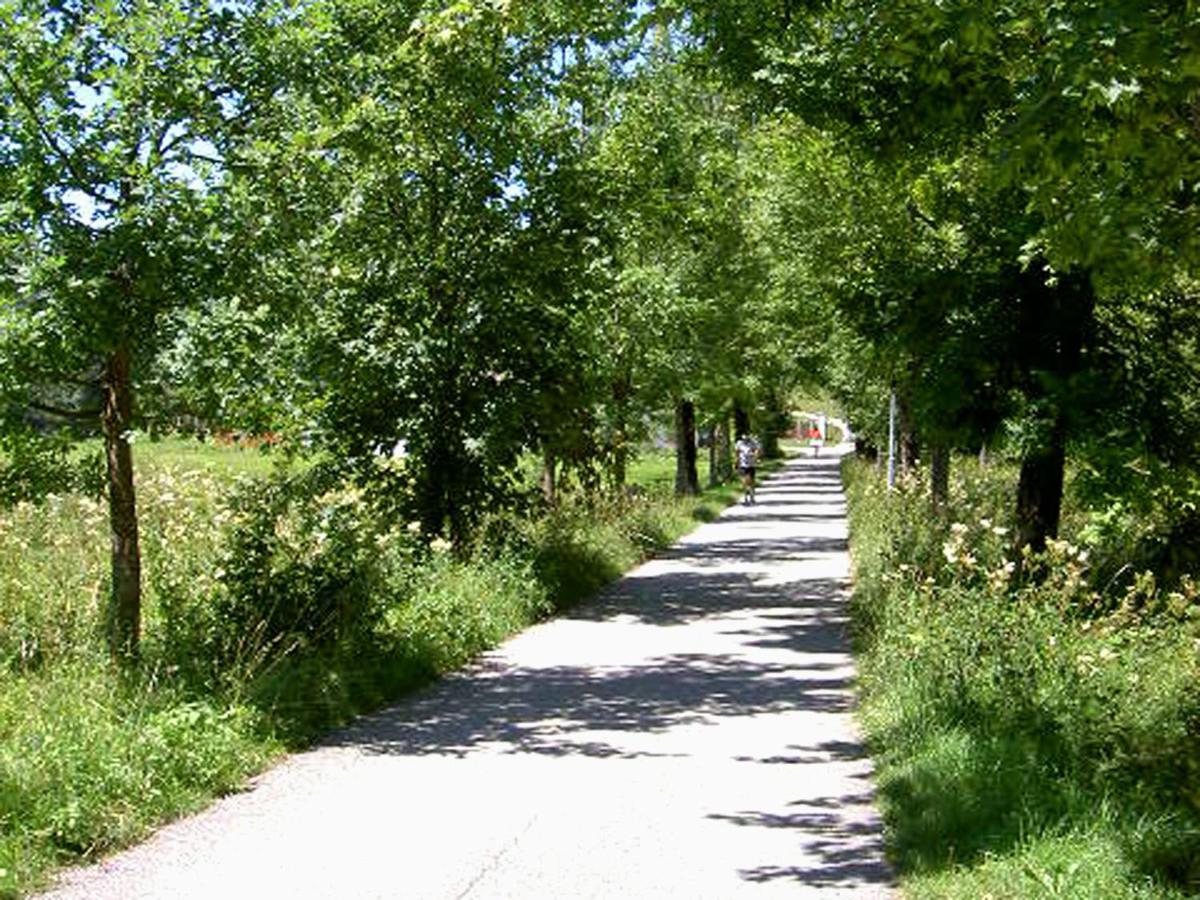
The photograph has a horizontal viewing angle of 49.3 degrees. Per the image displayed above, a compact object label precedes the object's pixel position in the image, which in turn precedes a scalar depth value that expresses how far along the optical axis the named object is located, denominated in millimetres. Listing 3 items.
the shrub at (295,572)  9219
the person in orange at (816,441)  91900
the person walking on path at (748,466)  36094
